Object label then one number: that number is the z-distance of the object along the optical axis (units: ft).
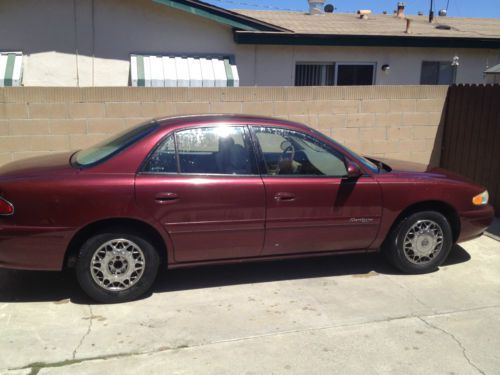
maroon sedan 13.50
